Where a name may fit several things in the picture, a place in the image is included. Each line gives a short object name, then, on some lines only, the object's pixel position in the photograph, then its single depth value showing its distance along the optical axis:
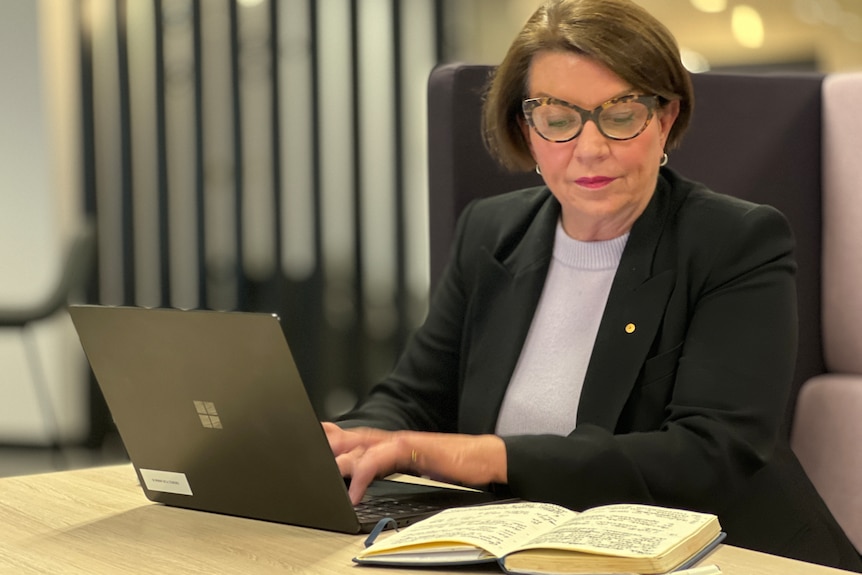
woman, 1.41
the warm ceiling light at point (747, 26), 4.99
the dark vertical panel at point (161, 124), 4.10
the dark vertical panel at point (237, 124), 4.20
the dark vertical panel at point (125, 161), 4.04
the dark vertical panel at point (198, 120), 4.15
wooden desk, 1.04
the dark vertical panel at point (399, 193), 4.51
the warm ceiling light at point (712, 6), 5.12
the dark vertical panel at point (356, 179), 4.42
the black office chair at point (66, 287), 3.83
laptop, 1.13
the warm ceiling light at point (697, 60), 4.95
